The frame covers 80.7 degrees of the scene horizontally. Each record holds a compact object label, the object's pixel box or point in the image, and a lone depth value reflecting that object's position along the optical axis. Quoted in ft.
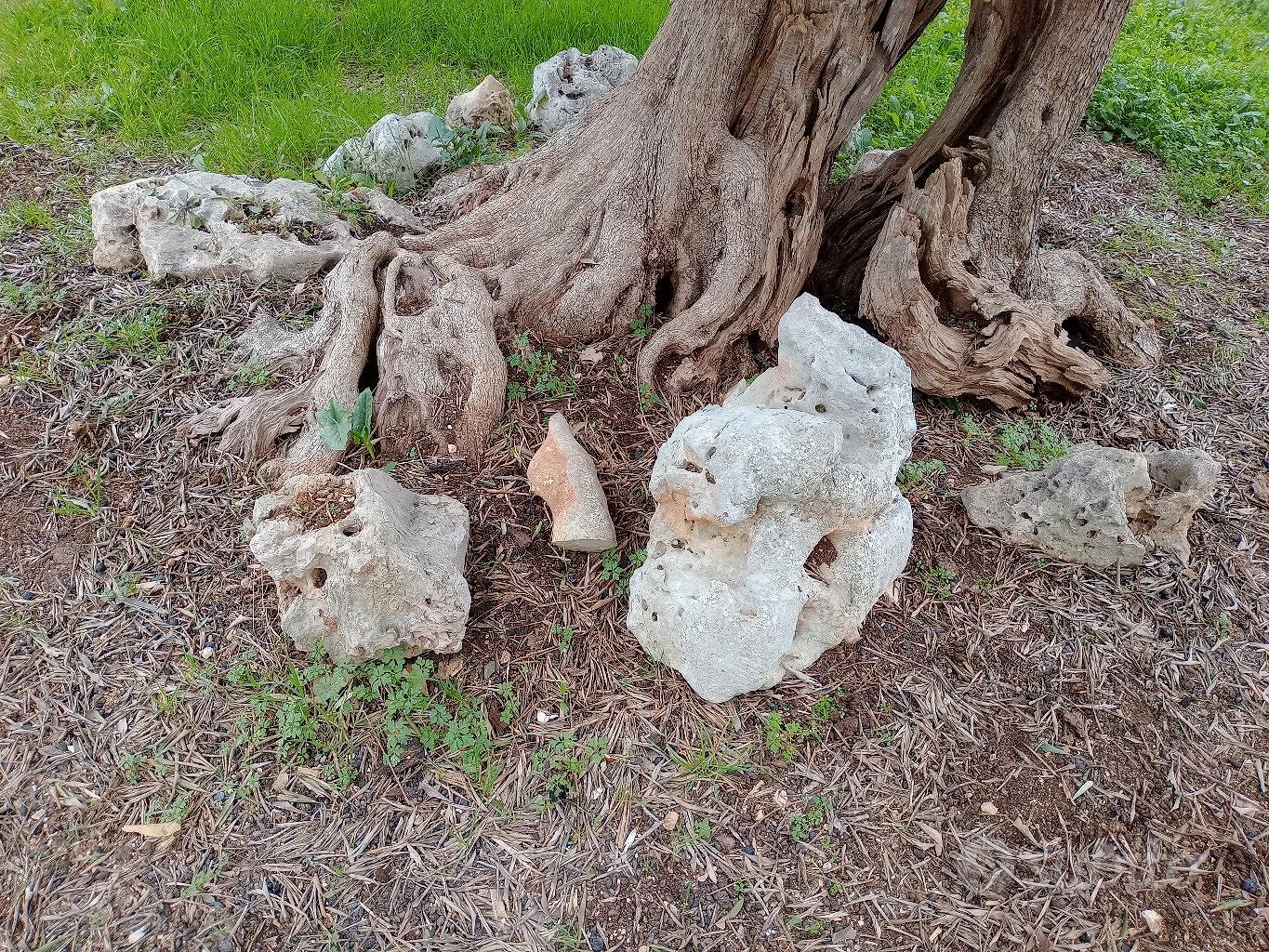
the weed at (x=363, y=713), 7.68
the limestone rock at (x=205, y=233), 11.59
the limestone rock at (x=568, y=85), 15.01
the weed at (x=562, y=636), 8.39
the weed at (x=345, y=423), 8.87
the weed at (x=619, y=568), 8.78
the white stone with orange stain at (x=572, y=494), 8.63
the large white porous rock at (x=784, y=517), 7.09
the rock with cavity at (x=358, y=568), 7.39
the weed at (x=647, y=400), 10.24
